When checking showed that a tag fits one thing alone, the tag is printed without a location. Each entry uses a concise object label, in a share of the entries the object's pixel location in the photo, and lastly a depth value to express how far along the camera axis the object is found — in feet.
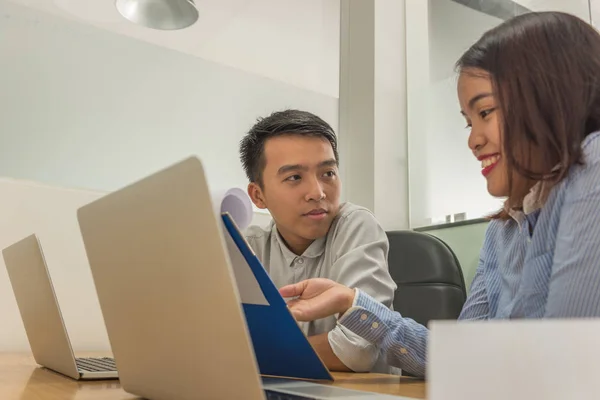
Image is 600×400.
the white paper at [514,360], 0.75
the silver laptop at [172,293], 1.26
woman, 2.16
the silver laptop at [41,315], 2.49
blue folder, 1.62
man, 3.68
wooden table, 1.94
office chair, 4.20
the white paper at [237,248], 1.65
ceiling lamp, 5.76
